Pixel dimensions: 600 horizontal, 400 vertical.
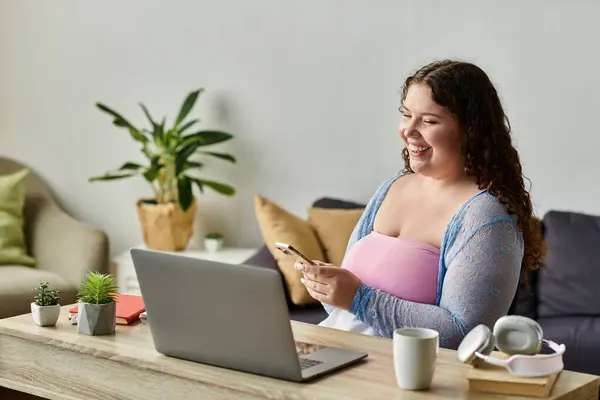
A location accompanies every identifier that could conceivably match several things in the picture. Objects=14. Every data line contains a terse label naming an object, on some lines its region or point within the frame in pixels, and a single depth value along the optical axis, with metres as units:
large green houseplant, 4.31
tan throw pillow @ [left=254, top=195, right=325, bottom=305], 3.67
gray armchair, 3.93
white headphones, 1.71
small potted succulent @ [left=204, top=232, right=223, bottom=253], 4.41
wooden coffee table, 1.75
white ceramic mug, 1.72
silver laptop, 1.80
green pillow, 4.33
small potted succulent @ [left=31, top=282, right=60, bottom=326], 2.25
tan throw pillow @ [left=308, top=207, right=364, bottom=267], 3.79
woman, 2.11
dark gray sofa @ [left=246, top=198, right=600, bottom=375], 3.55
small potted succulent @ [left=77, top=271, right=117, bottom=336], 2.16
